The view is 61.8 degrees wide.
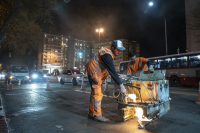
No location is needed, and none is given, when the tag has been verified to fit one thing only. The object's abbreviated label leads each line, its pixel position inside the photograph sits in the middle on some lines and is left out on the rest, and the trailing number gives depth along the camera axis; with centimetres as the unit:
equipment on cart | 395
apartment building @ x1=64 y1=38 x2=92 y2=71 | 8900
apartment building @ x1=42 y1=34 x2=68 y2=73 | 7425
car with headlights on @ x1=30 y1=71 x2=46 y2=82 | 2516
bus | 1633
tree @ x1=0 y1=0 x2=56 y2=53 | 1395
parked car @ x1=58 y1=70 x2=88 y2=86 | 1634
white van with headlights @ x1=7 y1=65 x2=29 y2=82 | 2001
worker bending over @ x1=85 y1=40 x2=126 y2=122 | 434
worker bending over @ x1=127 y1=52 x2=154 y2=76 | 596
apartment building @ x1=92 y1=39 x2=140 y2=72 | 9062
